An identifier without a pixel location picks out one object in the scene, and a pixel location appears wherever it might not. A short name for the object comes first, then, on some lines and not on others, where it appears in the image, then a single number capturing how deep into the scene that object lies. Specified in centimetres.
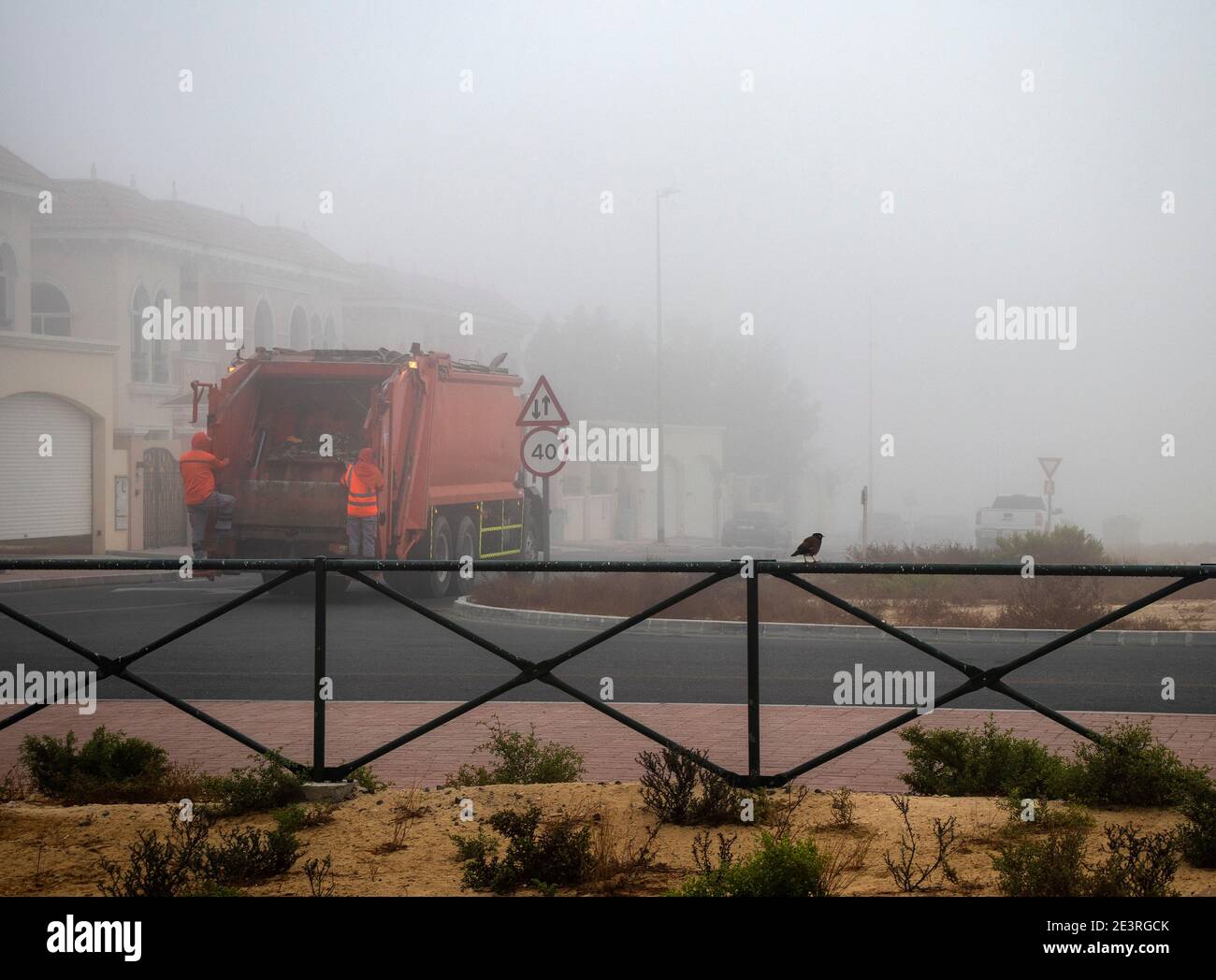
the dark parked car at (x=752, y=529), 5706
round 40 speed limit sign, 2345
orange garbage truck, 2109
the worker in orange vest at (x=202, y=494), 2045
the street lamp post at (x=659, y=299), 5575
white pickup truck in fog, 4553
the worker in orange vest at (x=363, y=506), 2056
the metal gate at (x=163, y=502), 4006
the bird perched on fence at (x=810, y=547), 896
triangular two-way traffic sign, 2309
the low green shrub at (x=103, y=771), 662
